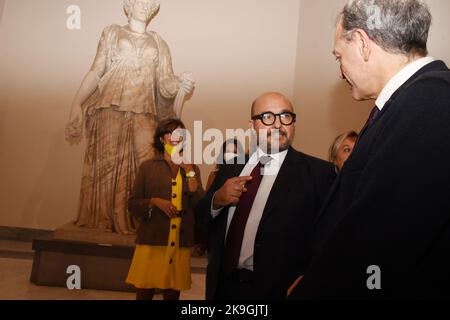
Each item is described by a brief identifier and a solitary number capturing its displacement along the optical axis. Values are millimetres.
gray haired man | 855
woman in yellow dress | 2820
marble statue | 5391
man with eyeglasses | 1743
